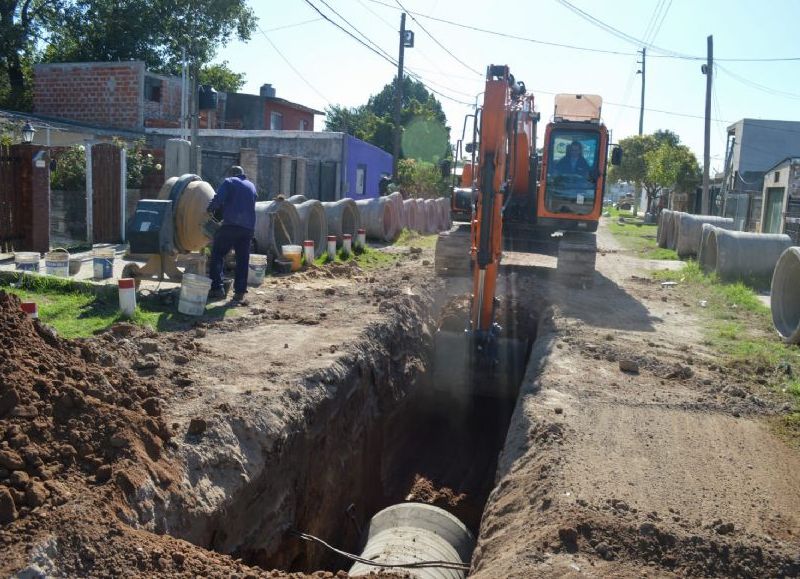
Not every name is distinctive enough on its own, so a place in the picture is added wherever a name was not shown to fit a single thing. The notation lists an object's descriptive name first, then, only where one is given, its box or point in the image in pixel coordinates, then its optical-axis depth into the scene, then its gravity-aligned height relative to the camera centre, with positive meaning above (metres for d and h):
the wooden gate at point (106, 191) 14.15 -0.06
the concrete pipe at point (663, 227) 24.05 -0.39
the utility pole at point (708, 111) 27.00 +3.83
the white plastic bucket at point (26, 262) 9.28 -0.97
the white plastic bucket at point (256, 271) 11.04 -1.12
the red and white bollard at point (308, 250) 13.29 -0.93
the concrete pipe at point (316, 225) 14.39 -0.54
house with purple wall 24.58 +1.23
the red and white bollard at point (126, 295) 7.93 -1.12
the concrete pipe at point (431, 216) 26.33 -0.45
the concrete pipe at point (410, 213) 23.27 -0.33
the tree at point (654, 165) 42.72 +2.96
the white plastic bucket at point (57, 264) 9.44 -0.99
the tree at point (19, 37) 27.23 +5.41
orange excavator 11.57 +0.29
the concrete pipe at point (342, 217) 16.30 -0.40
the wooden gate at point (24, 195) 11.94 -0.19
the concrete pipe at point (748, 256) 14.00 -0.68
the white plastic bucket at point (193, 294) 8.45 -1.16
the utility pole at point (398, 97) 27.31 +3.95
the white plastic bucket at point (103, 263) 9.49 -0.96
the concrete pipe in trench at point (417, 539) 5.49 -2.63
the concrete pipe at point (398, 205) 21.05 -0.09
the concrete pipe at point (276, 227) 12.45 -0.54
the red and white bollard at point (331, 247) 14.61 -0.94
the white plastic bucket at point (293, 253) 12.55 -0.94
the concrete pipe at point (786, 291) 10.00 -0.96
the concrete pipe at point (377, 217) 19.44 -0.42
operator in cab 12.63 +0.80
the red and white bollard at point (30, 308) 6.04 -1.00
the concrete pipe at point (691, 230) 19.40 -0.37
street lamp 13.86 +0.94
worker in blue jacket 9.43 -0.39
